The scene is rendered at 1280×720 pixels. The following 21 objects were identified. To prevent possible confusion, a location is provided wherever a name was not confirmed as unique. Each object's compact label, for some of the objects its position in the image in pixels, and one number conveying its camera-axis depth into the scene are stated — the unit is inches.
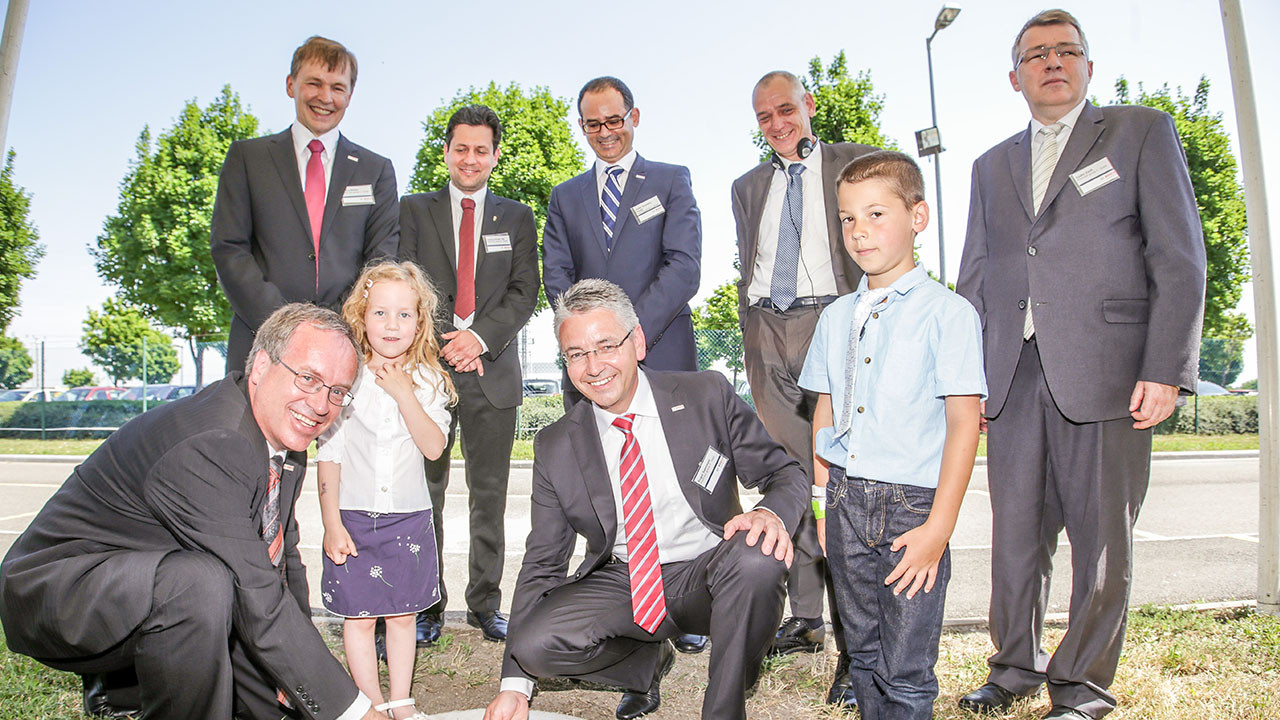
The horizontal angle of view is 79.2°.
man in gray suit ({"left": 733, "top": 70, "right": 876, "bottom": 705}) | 137.6
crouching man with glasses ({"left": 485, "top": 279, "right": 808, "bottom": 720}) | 100.0
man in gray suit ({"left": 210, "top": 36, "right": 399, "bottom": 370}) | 140.3
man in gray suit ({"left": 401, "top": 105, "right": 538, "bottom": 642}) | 149.6
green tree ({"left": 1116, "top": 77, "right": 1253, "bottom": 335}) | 745.6
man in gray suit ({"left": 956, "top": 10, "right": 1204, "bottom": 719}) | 106.6
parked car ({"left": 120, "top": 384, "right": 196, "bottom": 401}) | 701.3
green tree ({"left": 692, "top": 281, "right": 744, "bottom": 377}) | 606.5
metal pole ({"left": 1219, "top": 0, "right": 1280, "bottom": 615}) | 155.1
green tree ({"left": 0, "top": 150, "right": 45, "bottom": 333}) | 1019.3
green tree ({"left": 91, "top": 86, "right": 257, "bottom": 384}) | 998.4
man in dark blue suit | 150.5
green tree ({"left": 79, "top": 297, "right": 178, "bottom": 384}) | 680.4
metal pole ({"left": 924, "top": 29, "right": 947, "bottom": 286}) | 633.0
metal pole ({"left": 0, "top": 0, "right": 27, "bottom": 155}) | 127.3
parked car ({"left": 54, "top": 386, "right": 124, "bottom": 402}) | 700.0
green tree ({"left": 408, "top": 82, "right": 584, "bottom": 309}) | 956.0
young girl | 112.3
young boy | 87.4
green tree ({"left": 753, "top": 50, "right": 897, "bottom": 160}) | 665.0
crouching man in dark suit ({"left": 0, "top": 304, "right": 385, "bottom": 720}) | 83.1
